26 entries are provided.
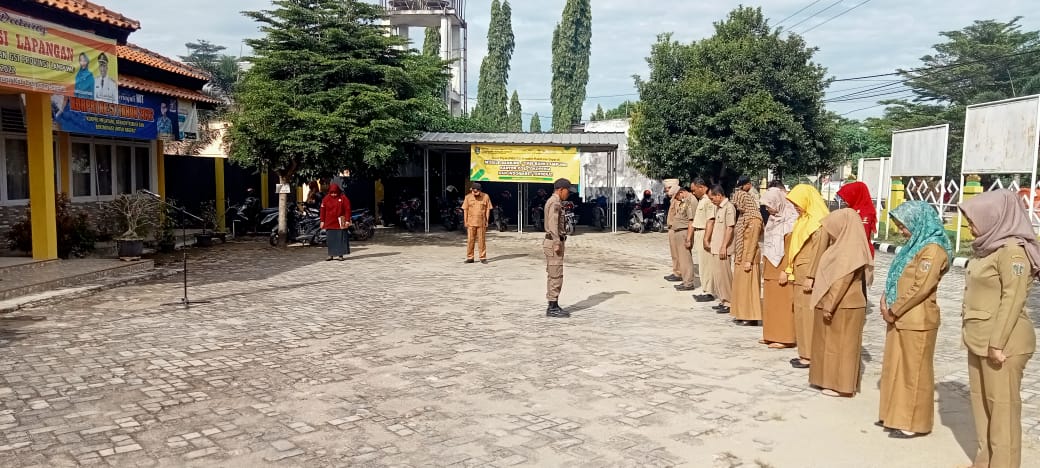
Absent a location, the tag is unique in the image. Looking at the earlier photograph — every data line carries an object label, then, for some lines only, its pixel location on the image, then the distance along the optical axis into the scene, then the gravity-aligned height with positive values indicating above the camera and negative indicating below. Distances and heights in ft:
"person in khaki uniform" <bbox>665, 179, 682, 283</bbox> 36.47 -1.36
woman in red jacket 44.50 -2.36
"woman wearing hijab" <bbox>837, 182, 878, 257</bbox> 21.17 -0.26
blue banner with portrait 42.16 +3.82
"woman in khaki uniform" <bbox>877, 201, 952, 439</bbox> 14.23 -2.60
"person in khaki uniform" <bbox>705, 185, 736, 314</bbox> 28.60 -2.51
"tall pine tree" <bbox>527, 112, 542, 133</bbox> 264.68 +21.72
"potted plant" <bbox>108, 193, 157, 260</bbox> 39.50 -2.44
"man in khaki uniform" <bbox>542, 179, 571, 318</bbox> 27.89 -2.28
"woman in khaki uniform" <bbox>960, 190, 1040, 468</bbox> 12.19 -2.02
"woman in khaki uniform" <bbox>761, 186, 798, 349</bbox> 22.49 -2.73
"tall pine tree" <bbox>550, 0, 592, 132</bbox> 184.96 +31.32
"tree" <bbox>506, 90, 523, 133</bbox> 197.16 +18.31
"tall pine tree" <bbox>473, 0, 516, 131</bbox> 188.96 +28.96
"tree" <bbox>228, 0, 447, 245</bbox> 48.08 +5.71
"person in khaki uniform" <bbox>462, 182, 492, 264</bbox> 45.03 -2.05
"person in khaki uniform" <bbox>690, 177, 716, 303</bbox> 32.07 -1.92
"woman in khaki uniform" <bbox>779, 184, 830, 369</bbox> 20.13 -1.76
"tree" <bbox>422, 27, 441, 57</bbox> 153.25 +29.90
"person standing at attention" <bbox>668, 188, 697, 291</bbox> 35.06 -2.29
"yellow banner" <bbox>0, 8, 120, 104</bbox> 31.65 +5.51
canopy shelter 64.90 +3.54
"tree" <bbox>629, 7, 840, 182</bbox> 59.77 +6.62
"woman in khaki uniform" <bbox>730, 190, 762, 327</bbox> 25.54 -2.77
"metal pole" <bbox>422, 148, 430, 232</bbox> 66.18 -0.18
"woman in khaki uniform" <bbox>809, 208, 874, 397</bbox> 16.79 -2.66
